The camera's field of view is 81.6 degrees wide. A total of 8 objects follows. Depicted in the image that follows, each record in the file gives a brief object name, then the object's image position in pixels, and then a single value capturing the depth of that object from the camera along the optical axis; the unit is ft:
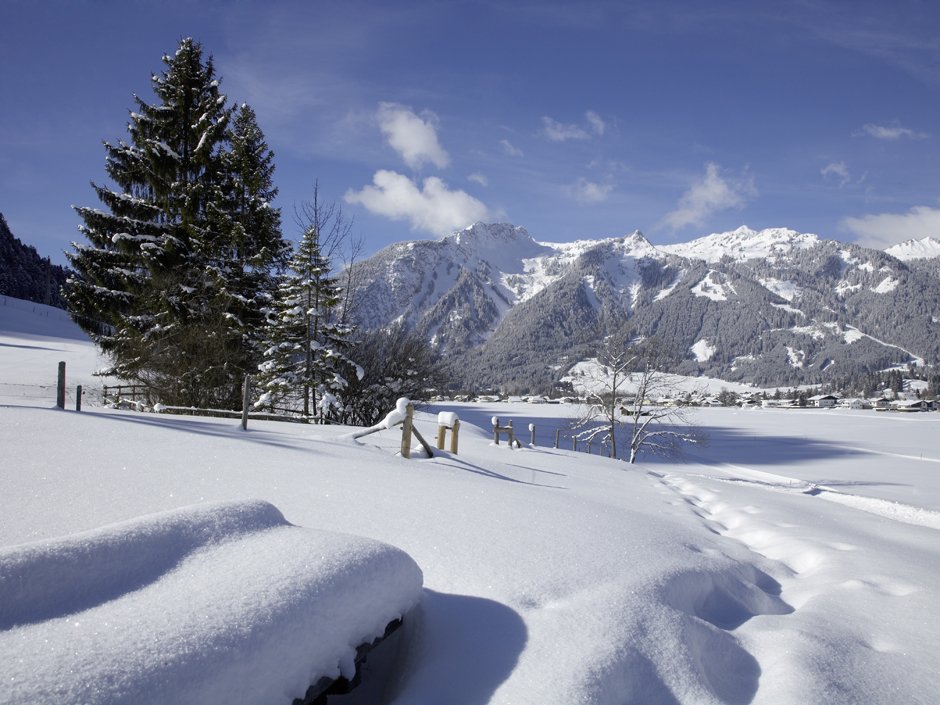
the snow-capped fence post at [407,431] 31.73
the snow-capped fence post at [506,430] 58.29
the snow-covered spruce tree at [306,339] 62.59
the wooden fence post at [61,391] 35.84
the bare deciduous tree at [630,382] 84.12
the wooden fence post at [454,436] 40.83
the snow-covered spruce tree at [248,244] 65.72
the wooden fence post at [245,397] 38.63
